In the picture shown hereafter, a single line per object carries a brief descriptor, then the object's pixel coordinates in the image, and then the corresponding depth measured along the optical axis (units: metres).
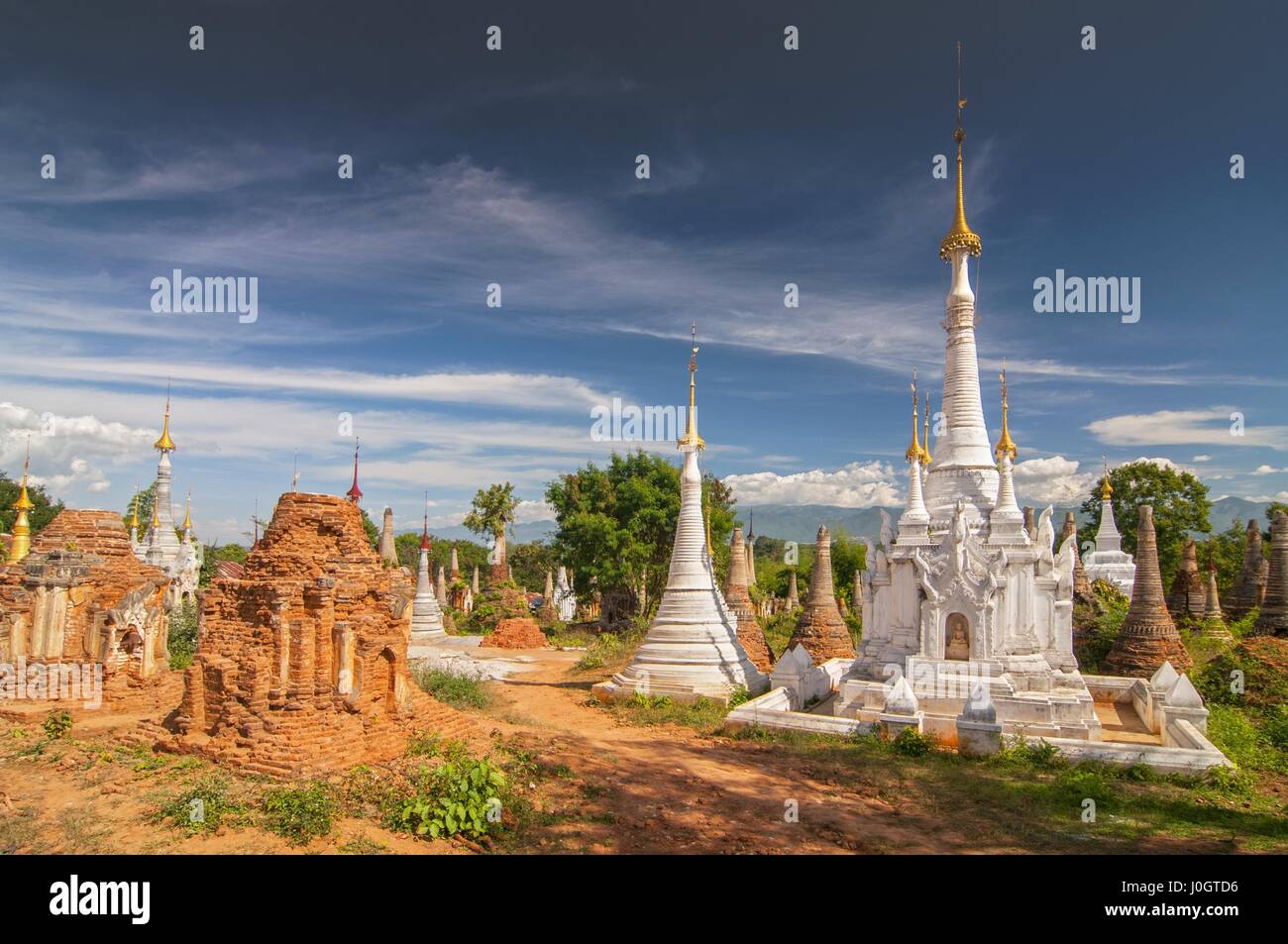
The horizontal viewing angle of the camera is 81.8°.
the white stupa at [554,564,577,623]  54.88
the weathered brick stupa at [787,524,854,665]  28.25
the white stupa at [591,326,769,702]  22.31
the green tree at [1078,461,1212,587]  48.16
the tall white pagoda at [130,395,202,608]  35.03
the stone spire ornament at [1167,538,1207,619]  30.91
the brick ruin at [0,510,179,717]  16.83
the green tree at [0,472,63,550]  59.09
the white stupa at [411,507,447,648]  38.53
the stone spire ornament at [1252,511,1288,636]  23.69
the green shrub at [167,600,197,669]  22.05
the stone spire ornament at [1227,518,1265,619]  31.03
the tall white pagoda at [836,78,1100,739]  19.30
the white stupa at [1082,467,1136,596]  40.66
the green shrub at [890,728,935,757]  16.70
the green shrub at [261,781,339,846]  9.20
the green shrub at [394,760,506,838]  9.72
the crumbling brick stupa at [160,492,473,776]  11.89
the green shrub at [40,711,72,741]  13.91
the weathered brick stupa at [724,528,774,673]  28.28
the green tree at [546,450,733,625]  41.41
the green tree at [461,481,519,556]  56.34
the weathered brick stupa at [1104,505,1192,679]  23.89
